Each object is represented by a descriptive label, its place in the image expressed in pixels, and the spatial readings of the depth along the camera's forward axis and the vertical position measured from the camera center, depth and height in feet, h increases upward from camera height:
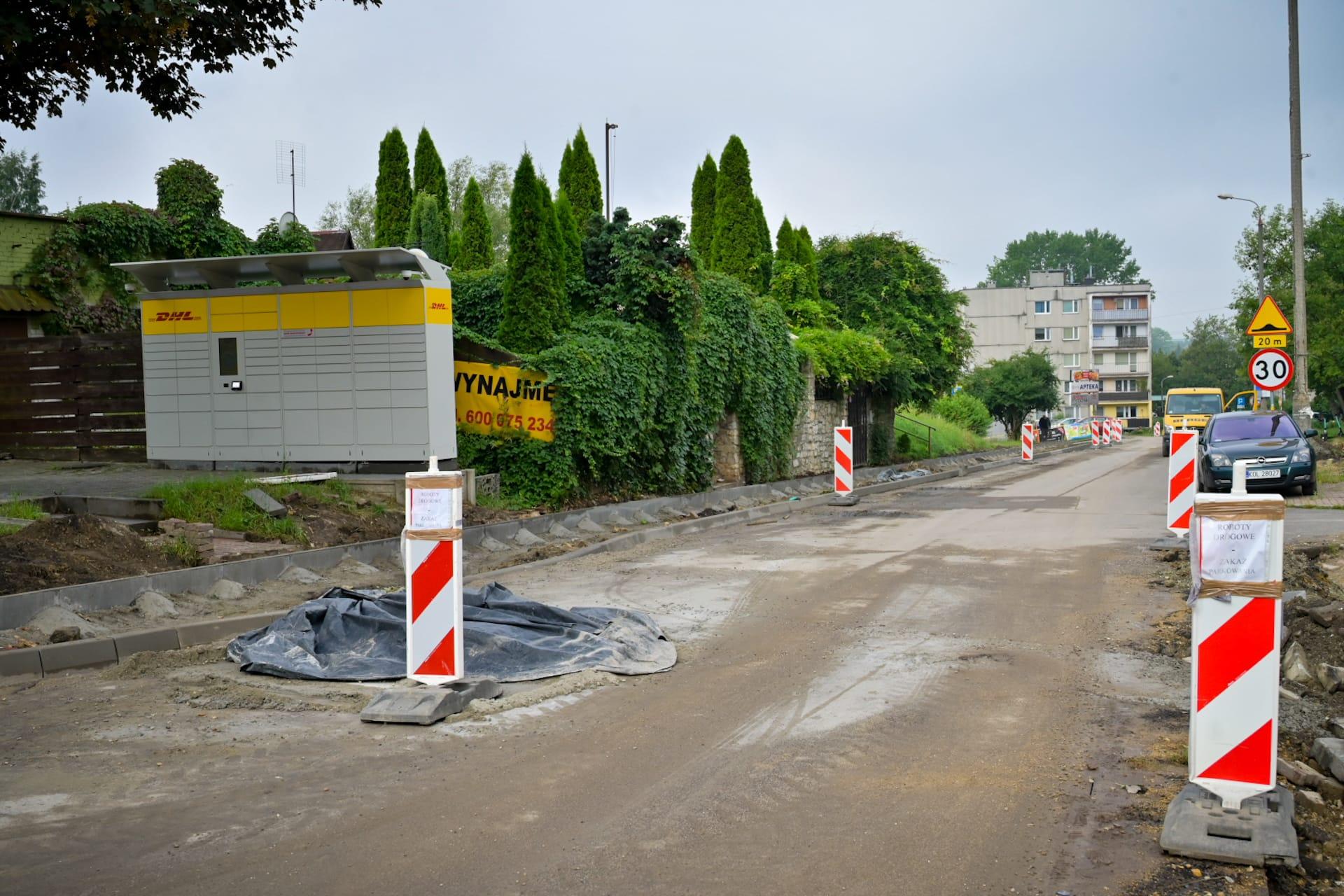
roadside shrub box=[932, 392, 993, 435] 169.37 -1.69
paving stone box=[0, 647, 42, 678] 25.44 -5.36
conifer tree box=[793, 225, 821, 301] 116.47 +15.06
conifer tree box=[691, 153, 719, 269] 118.93 +20.69
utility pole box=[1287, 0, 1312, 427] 81.87 +9.76
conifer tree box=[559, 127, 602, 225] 101.30 +20.21
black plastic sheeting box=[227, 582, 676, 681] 25.59 -5.40
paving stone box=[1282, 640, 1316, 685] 24.03 -5.74
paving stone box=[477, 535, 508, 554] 47.93 -5.60
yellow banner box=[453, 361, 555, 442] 56.29 +0.45
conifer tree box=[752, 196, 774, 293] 110.01 +14.60
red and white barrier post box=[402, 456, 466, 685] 23.13 -3.36
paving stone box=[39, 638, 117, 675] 26.32 -5.44
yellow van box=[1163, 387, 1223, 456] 155.43 -1.52
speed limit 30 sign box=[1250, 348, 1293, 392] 73.77 +1.62
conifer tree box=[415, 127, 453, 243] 115.03 +24.18
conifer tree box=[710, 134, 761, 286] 108.99 +17.49
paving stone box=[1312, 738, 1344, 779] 17.66 -5.65
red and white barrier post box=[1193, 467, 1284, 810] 15.80 -3.42
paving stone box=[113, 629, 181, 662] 27.73 -5.46
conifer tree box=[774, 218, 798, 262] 115.44 +15.98
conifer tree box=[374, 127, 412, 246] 111.14 +21.55
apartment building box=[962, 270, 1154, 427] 376.48 +22.41
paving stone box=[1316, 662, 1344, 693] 22.89 -5.69
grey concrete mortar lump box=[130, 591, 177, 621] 31.07 -5.08
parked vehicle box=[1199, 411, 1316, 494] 64.85 -3.54
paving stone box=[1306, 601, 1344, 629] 26.09 -5.07
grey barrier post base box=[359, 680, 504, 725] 21.49 -5.53
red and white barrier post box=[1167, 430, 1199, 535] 44.93 -3.23
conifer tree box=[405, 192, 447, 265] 98.53 +15.69
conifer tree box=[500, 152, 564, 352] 58.39 +6.82
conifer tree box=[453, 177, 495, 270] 89.97 +13.93
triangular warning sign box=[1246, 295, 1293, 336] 73.82 +4.67
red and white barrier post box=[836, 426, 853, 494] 73.46 -3.68
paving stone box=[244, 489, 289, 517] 42.42 -3.24
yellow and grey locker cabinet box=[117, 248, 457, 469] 50.37 +2.36
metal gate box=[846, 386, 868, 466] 107.34 -1.62
